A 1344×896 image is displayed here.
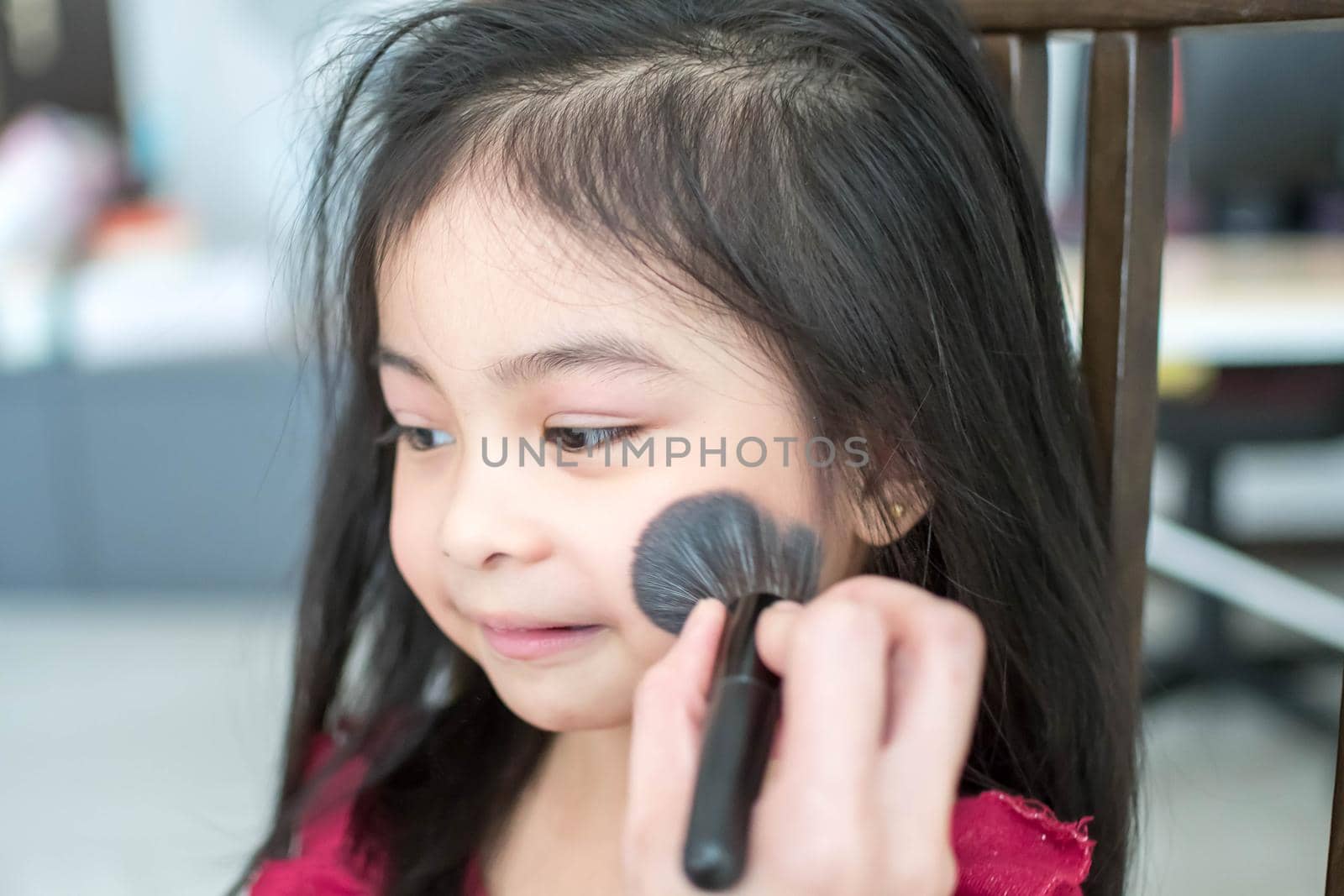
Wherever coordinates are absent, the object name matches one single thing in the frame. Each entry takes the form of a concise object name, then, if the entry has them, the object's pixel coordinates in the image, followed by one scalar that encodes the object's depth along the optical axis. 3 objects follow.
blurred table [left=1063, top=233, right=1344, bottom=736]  1.42
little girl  0.46
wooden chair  0.49
